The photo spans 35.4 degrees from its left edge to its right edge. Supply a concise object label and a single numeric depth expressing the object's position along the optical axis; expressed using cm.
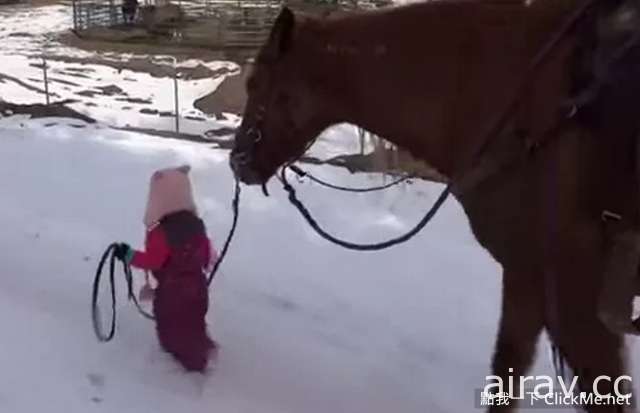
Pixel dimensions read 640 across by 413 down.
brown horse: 296
